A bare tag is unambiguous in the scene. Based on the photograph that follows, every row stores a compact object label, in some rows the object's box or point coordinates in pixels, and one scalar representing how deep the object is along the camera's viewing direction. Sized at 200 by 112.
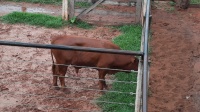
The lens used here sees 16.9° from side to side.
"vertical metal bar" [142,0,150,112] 5.68
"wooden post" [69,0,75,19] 21.11
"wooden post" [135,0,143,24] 21.03
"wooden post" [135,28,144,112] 8.24
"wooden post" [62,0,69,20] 20.92
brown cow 13.41
